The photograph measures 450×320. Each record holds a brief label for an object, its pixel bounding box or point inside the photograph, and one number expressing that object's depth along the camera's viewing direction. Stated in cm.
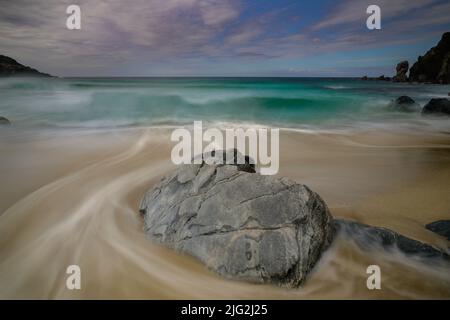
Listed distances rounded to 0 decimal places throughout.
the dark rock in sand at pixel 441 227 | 323
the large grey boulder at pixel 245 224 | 251
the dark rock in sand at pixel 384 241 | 289
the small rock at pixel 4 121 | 761
